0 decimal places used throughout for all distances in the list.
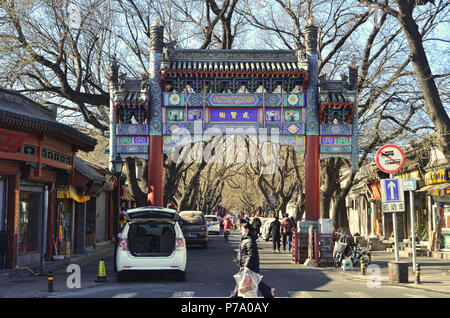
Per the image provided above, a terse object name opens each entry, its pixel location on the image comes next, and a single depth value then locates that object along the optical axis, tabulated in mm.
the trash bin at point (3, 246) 16312
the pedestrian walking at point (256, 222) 32500
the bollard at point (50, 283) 12922
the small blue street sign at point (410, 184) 18631
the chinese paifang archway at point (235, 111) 21766
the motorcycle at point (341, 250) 19203
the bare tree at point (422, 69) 14867
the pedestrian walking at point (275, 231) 27531
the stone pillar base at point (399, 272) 14688
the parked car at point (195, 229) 29638
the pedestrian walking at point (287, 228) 27453
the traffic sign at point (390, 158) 14363
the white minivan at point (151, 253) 14555
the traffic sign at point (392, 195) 14992
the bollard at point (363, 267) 16828
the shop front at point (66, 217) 21219
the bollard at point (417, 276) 14523
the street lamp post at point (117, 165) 19703
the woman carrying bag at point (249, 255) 10688
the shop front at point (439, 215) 23906
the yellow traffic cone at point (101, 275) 15284
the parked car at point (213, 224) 50562
